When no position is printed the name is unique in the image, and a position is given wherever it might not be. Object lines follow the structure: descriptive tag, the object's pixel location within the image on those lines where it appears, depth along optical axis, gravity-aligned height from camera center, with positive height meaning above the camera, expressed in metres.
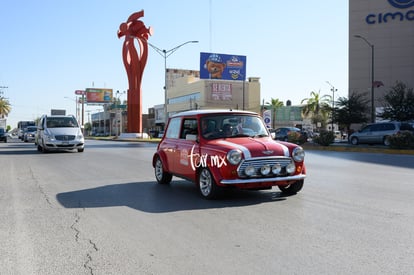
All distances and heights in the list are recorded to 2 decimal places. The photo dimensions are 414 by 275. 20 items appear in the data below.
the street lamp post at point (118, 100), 104.39 +7.33
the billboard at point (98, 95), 112.38 +8.30
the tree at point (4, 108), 92.56 +4.23
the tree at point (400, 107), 40.53 +1.90
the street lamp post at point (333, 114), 49.41 +1.54
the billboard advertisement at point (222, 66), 48.22 +6.87
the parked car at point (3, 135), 46.69 -0.75
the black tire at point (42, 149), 23.40 -1.12
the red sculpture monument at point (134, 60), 53.28 +8.29
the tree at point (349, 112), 48.59 +1.75
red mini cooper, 7.71 -0.48
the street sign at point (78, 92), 119.26 +9.63
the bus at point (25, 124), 61.72 +0.54
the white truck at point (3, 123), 57.80 +0.64
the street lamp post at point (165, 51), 43.42 +7.65
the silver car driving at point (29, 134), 46.12 -0.63
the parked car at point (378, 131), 27.91 -0.21
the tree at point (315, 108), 96.88 +4.47
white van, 22.55 -0.27
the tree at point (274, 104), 106.50 +5.72
